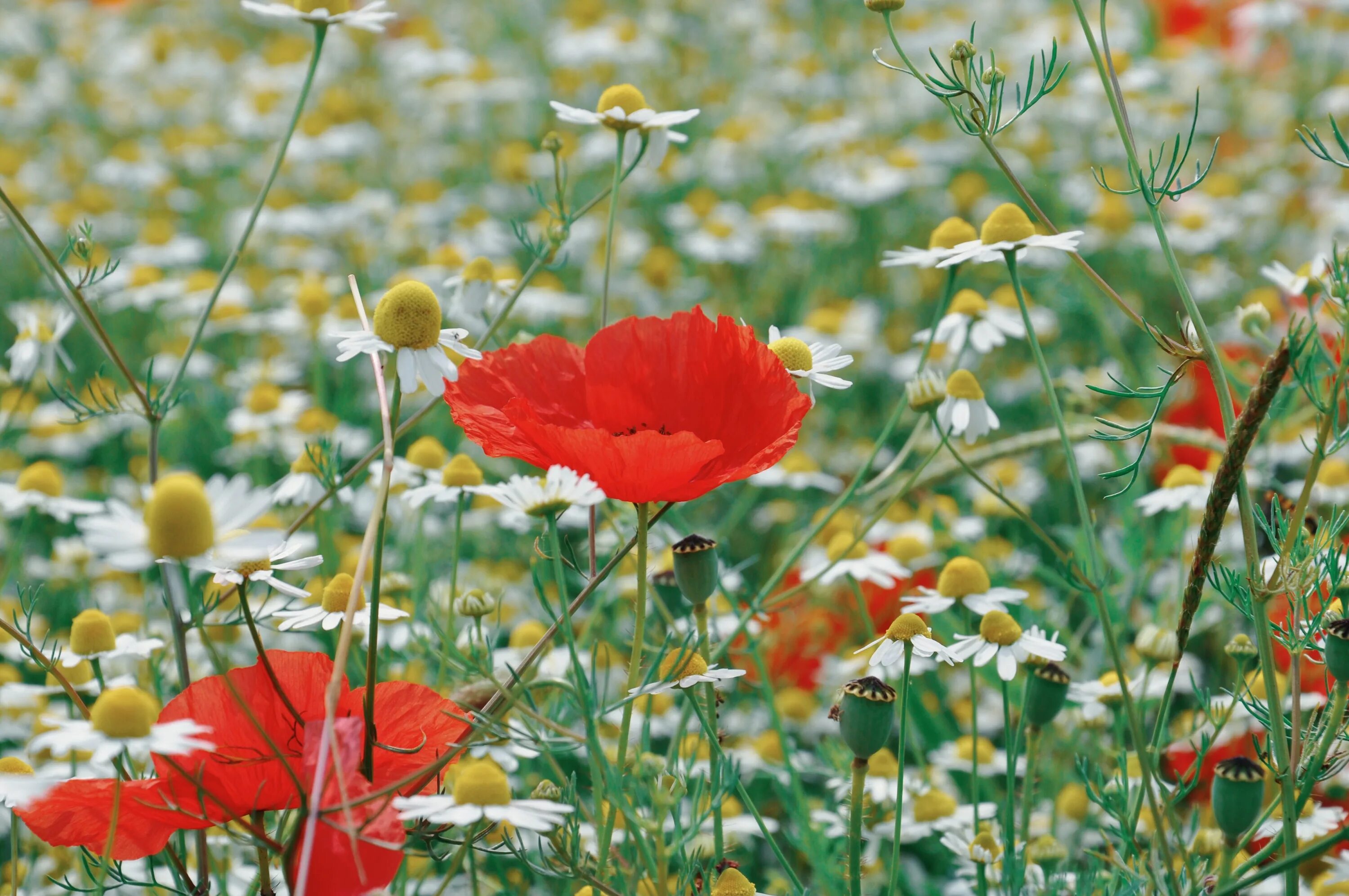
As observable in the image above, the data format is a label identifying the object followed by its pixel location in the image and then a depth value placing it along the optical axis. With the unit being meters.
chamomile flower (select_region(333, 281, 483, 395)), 0.89
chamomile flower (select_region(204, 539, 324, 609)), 0.88
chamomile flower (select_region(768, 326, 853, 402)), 0.92
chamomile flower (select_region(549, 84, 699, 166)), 0.96
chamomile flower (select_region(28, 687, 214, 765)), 0.86
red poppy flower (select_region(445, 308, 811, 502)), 0.88
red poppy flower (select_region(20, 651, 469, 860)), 0.87
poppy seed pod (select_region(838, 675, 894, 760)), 0.90
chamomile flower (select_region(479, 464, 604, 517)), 0.87
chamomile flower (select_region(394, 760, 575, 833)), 0.86
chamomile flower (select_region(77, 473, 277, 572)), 0.83
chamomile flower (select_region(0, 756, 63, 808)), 0.84
